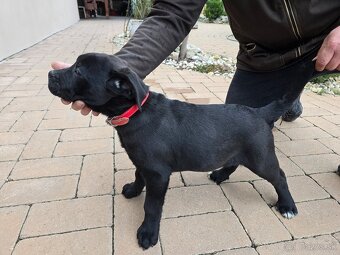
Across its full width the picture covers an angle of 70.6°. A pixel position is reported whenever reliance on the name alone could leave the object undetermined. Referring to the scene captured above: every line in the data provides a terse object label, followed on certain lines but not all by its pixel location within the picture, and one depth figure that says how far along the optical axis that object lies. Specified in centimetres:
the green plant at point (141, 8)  267
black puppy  45
